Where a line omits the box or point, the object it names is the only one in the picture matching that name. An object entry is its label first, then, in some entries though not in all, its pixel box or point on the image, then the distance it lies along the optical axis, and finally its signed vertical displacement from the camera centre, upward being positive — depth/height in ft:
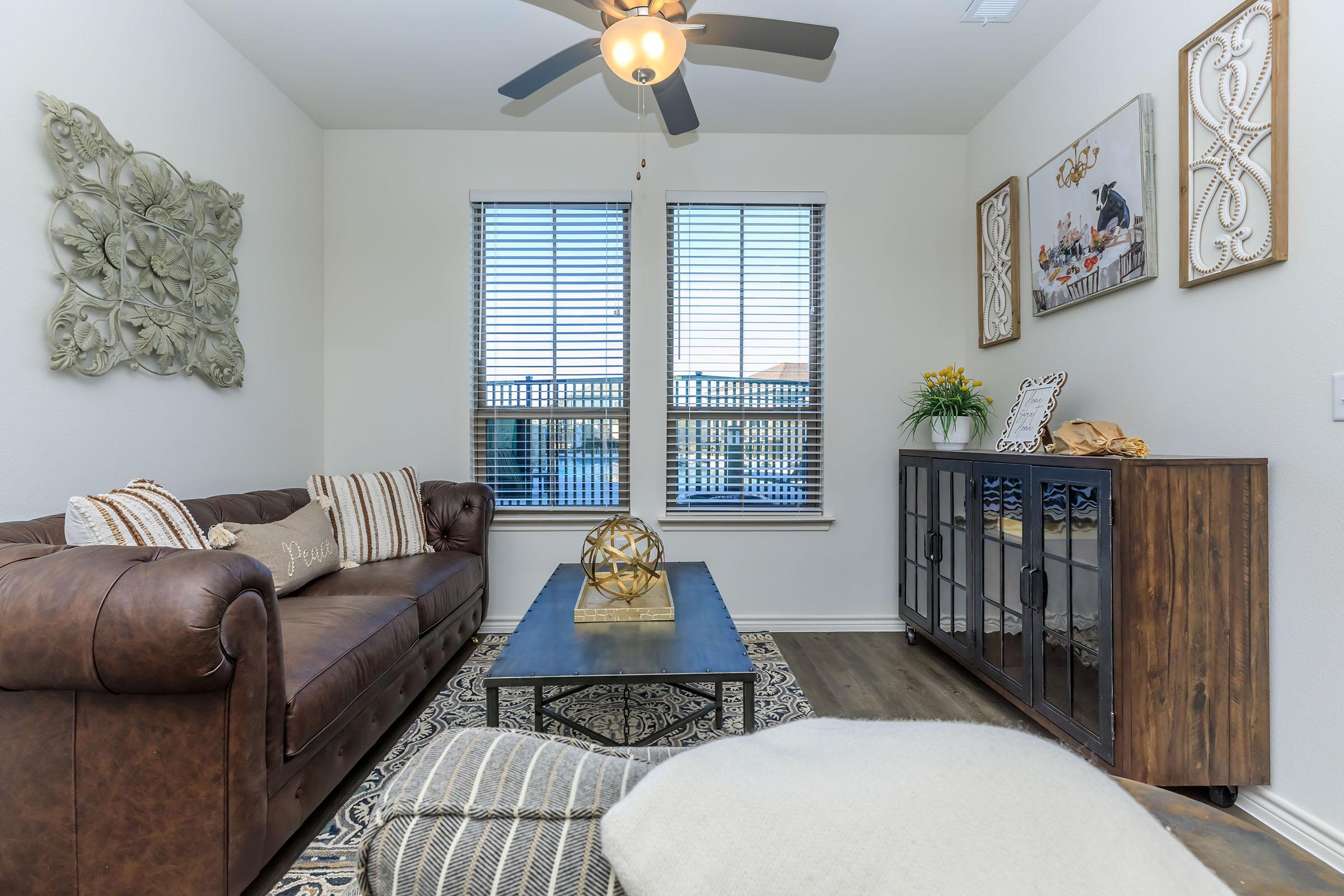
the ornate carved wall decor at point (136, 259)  6.32 +2.21
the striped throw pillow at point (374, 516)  9.16 -0.98
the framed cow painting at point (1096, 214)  7.11 +3.05
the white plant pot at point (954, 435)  9.87 +0.28
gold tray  6.68 -1.71
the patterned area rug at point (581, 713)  5.76 -3.27
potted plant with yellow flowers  9.91 +0.71
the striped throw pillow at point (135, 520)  5.38 -0.63
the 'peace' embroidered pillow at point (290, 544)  6.86 -1.09
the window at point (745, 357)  11.55 +1.78
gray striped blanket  1.30 -0.82
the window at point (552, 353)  11.47 +1.84
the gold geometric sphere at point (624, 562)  7.07 -1.29
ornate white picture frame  7.98 +0.53
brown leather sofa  3.99 -1.88
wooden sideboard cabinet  5.76 -1.56
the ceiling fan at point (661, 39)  5.90 +4.29
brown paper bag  6.34 +0.14
